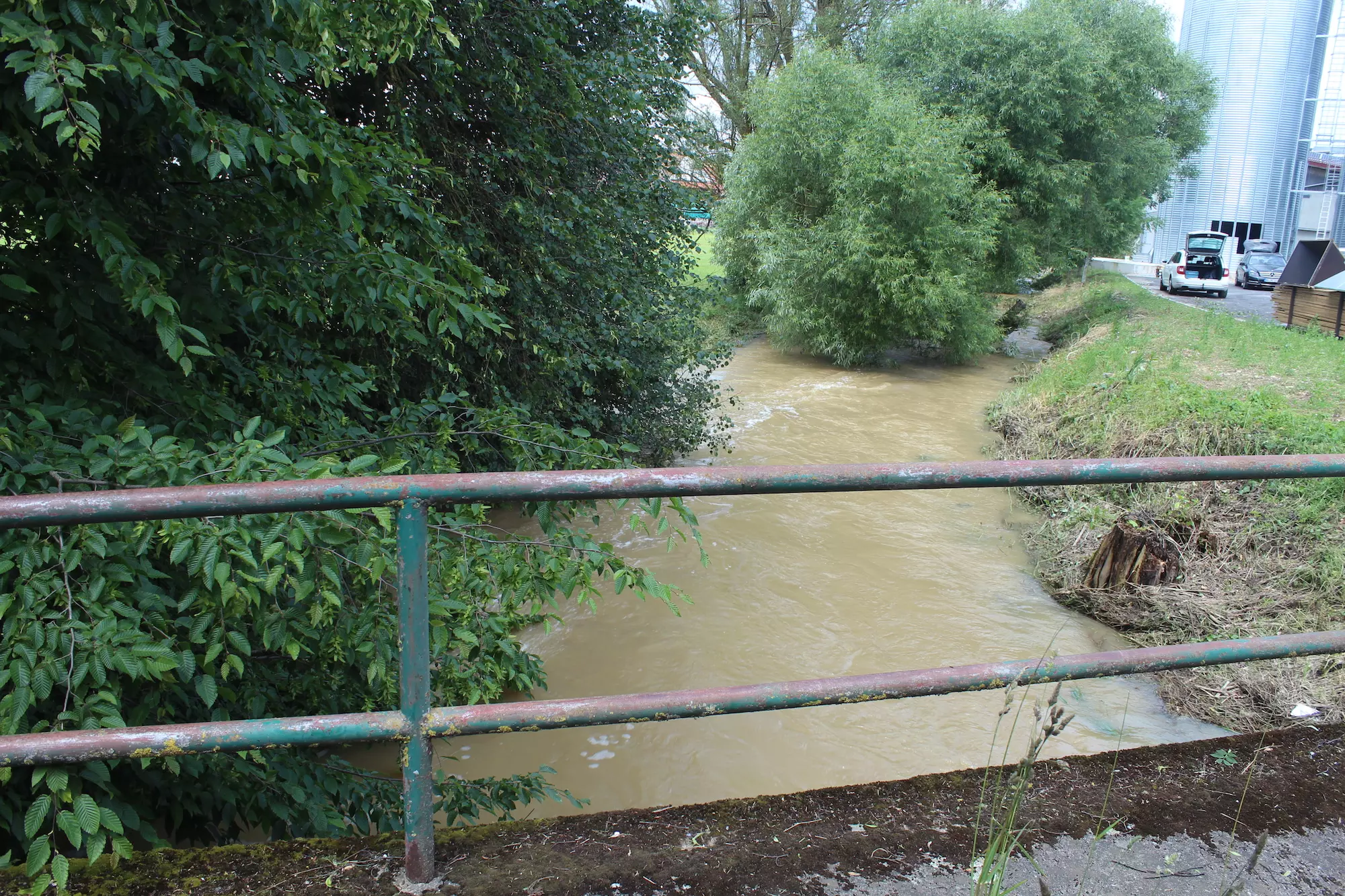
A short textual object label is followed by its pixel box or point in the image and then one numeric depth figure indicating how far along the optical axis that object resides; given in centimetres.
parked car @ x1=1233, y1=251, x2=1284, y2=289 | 3388
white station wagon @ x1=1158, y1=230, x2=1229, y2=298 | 3012
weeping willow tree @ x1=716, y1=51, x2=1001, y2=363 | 1738
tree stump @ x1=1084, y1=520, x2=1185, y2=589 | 773
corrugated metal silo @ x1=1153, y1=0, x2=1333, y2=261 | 4656
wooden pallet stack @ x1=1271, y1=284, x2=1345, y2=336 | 1576
